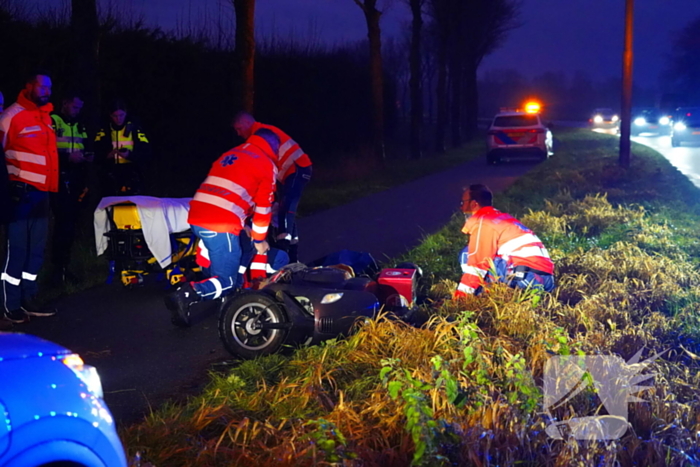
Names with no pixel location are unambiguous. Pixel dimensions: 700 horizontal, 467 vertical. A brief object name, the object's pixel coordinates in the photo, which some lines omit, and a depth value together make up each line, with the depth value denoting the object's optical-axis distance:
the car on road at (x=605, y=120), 56.70
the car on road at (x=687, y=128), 33.66
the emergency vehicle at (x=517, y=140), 25.33
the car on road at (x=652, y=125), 47.94
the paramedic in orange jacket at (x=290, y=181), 8.15
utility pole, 19.61
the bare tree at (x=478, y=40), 46.41
